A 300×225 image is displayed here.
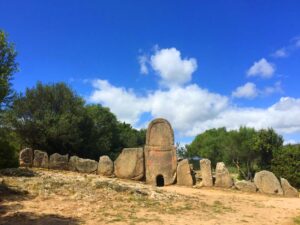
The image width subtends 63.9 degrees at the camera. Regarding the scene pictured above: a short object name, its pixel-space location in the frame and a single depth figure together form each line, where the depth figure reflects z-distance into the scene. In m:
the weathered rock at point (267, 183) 14.52
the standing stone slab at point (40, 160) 15.55
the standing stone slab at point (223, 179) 14.74
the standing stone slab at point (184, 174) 15.12
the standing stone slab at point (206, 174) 14.91
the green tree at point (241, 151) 26.53
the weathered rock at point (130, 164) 15.42
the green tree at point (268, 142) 20.70
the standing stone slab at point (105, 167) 15.44
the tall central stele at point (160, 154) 15.40
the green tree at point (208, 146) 42.20
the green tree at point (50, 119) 19.76
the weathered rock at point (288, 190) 14.63
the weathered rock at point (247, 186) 14.47
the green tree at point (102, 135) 22.71
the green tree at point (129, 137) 31.57
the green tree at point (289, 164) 17.30
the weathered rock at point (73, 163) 15.59
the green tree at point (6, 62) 11.50
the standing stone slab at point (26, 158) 15.48
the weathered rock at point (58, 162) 15.55
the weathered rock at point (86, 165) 15.52
